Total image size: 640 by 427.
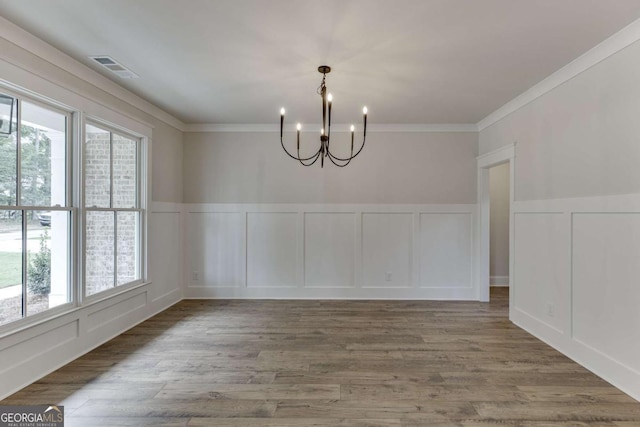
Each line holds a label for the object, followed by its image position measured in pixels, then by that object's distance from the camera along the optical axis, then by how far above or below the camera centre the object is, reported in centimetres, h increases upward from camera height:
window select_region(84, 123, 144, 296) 313 +1
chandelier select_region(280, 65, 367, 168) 285 +75
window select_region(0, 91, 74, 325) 234 +1
